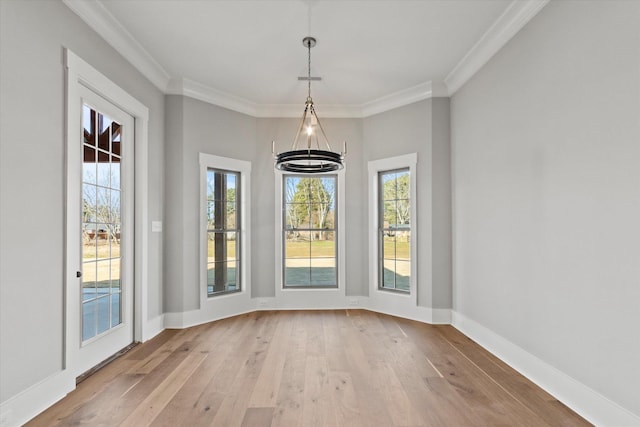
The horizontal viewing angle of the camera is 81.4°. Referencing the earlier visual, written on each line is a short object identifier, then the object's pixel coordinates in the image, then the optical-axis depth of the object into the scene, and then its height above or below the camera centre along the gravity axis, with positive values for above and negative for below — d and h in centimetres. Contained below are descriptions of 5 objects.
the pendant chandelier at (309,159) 325 +55
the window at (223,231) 508 -17
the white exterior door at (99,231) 293 -11
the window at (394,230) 521 -16
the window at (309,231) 569 -19
